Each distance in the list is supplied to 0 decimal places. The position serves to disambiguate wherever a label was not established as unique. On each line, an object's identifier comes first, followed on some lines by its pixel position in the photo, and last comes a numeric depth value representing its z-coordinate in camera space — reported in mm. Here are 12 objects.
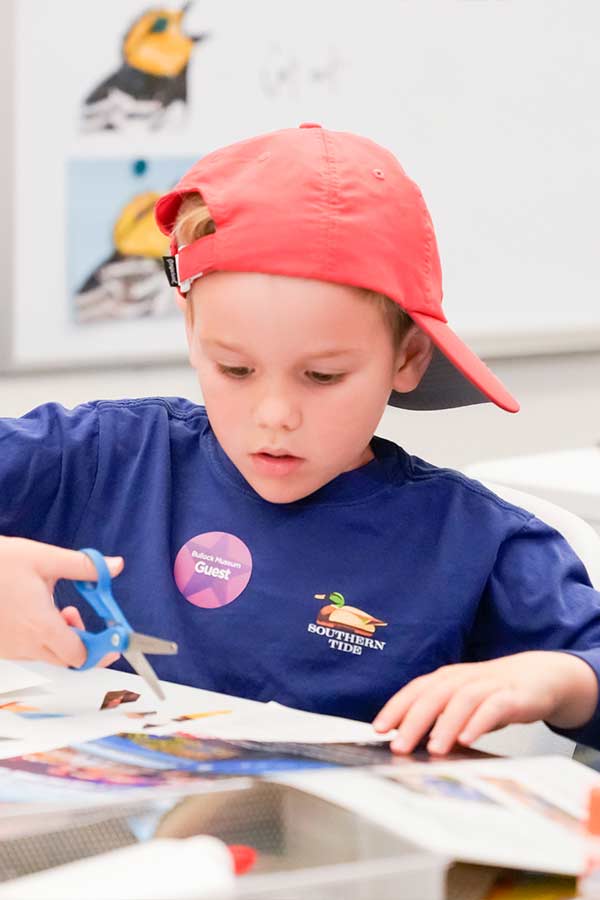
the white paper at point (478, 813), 1055
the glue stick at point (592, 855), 1071
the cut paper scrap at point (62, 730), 1213
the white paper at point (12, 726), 1241
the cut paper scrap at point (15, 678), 1353
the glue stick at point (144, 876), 1014
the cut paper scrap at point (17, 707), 1298
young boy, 1349
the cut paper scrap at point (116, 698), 1310
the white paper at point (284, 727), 1231
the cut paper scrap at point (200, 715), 1272
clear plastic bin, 1037
